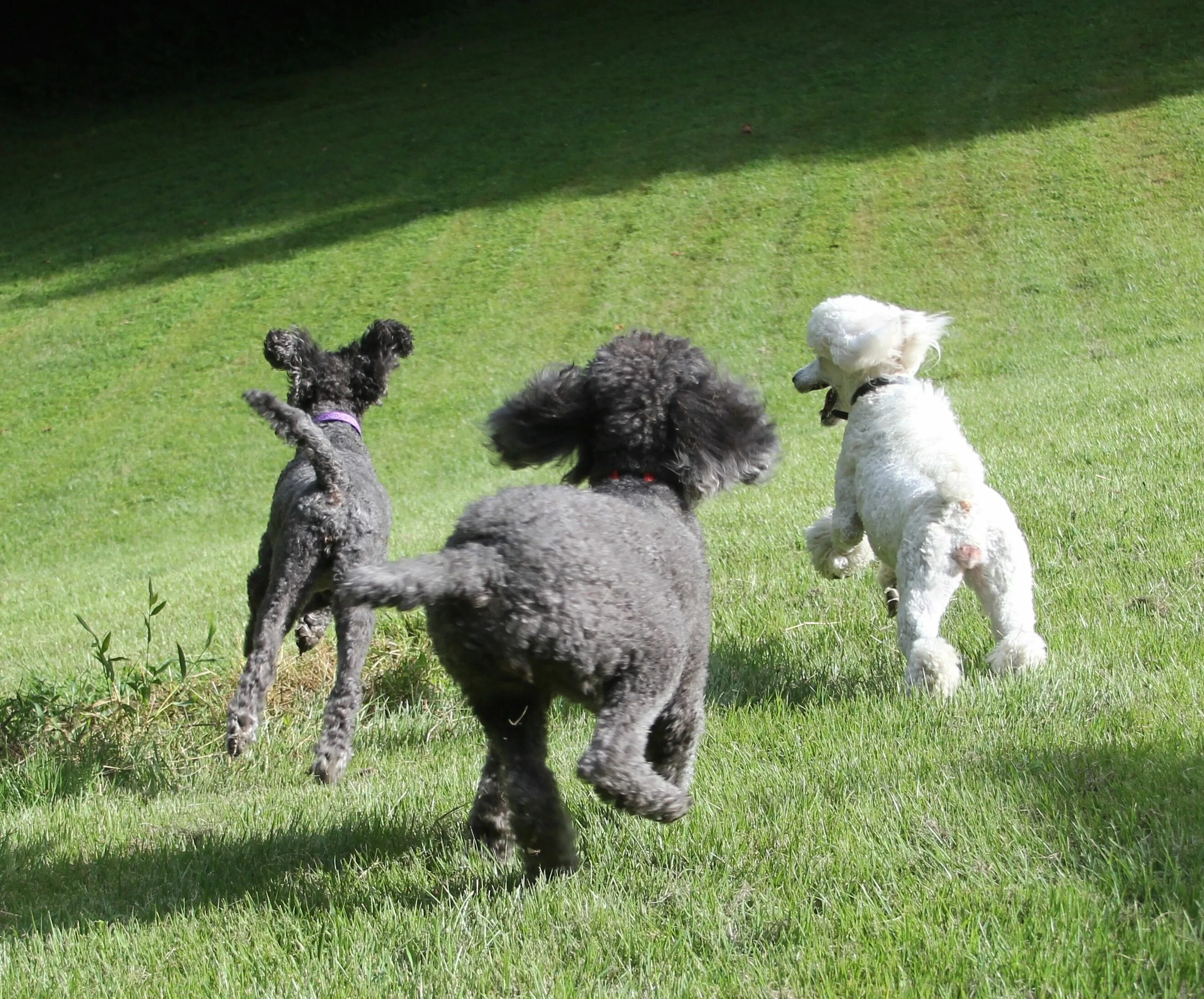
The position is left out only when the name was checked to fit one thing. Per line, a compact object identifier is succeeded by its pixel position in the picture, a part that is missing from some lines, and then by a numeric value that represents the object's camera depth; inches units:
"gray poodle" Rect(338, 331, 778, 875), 243.4
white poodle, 346.6
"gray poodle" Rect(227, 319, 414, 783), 396.5
